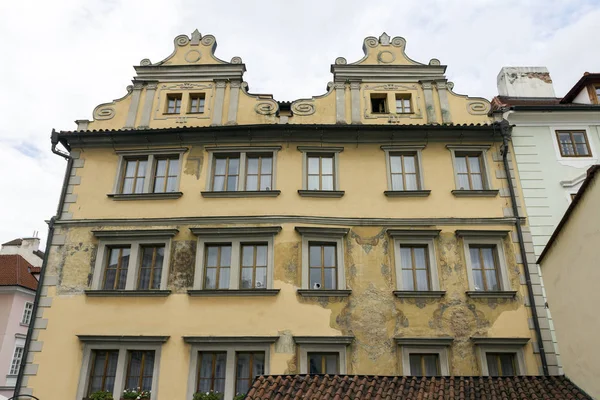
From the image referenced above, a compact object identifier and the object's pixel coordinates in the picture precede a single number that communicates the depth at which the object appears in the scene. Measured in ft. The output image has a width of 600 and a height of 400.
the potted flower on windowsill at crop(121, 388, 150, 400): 41.50
